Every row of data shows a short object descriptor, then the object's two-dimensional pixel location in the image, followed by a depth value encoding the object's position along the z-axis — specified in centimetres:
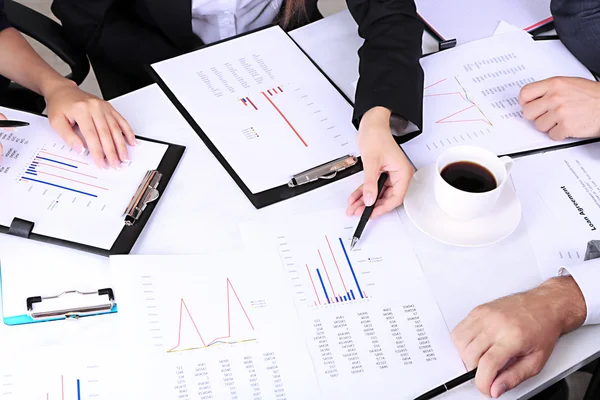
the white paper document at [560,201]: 99
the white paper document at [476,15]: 135
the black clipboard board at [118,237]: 94
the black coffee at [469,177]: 97
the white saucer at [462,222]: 98
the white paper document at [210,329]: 82
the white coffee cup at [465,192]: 94
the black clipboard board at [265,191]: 103
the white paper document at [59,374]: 80
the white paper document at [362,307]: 84
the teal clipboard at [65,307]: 86
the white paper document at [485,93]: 114
